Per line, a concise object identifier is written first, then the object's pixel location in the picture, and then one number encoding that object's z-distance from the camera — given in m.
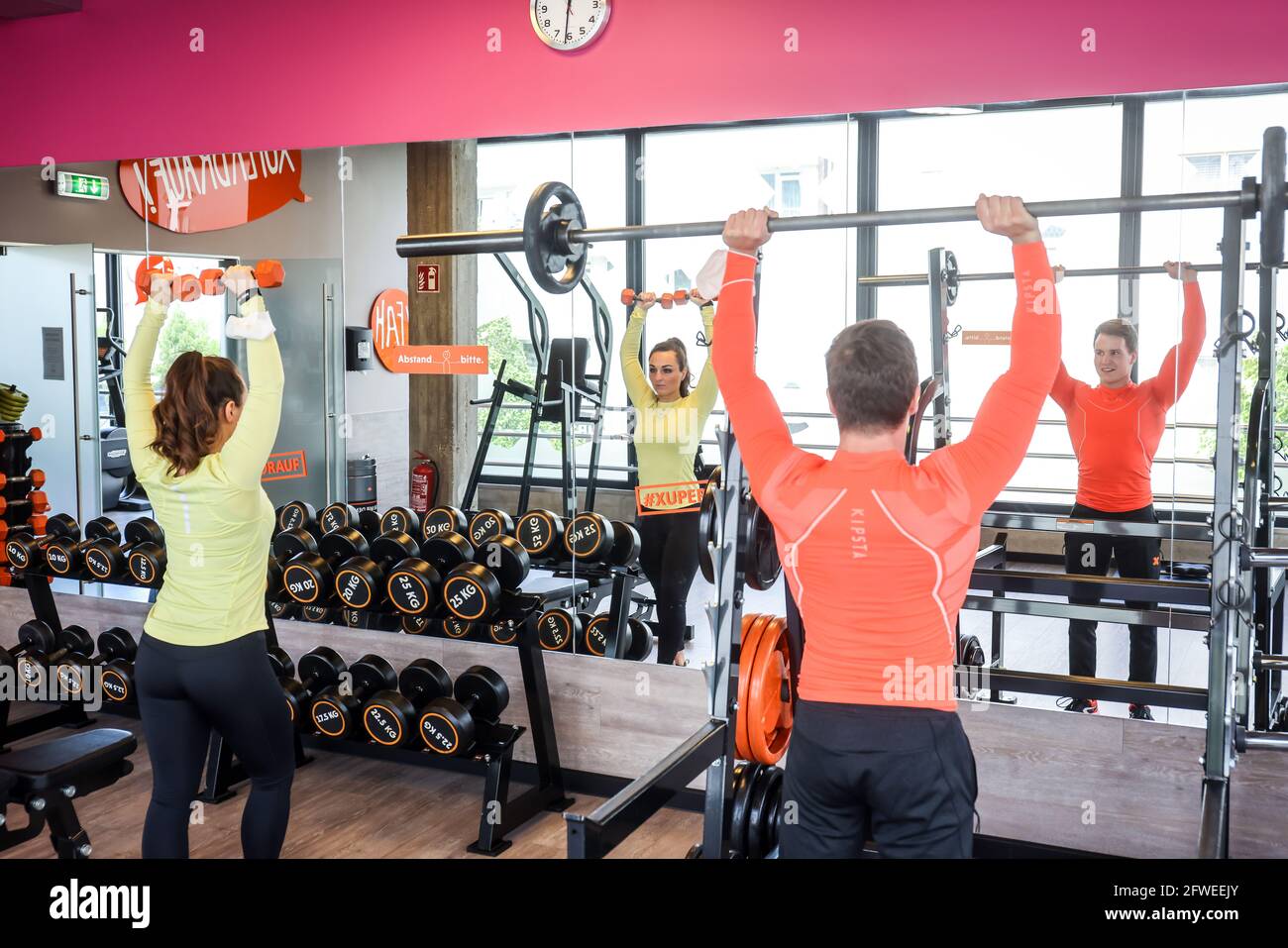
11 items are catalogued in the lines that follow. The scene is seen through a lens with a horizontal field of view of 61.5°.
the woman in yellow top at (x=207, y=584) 2.41
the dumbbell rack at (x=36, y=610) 4.23
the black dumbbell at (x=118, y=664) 4.02
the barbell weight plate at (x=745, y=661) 2.13
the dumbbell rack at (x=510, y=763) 3.35
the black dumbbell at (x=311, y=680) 3.66
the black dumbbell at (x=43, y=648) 4.12
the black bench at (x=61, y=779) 2.41
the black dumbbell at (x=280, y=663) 3.80
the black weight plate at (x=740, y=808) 2.08
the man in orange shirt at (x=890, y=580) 1.59
